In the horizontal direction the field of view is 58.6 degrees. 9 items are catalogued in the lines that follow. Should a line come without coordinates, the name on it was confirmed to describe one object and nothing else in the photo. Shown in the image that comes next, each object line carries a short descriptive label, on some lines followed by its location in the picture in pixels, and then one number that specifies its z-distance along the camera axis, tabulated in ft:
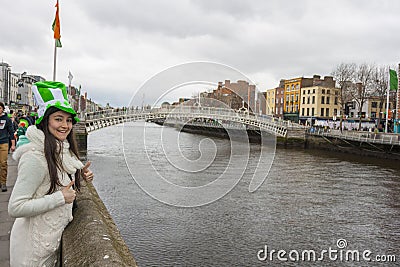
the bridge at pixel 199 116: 85.71
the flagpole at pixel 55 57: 37.36
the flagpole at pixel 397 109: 110.58
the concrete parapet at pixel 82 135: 77.87
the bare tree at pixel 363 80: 135.45
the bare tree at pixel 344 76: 135.13
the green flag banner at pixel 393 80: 89.61
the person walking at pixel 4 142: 18.20
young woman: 6.26
